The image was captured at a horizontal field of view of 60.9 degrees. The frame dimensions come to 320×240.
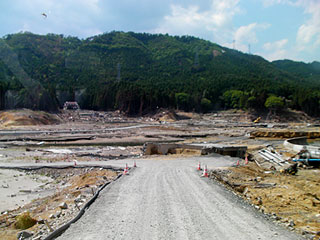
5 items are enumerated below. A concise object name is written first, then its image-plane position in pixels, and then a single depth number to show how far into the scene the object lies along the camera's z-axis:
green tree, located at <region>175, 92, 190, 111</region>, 110.01
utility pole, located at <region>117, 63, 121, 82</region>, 160.18
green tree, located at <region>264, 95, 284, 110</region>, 96.81
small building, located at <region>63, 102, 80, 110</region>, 112.62
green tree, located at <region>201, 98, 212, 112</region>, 111.57
